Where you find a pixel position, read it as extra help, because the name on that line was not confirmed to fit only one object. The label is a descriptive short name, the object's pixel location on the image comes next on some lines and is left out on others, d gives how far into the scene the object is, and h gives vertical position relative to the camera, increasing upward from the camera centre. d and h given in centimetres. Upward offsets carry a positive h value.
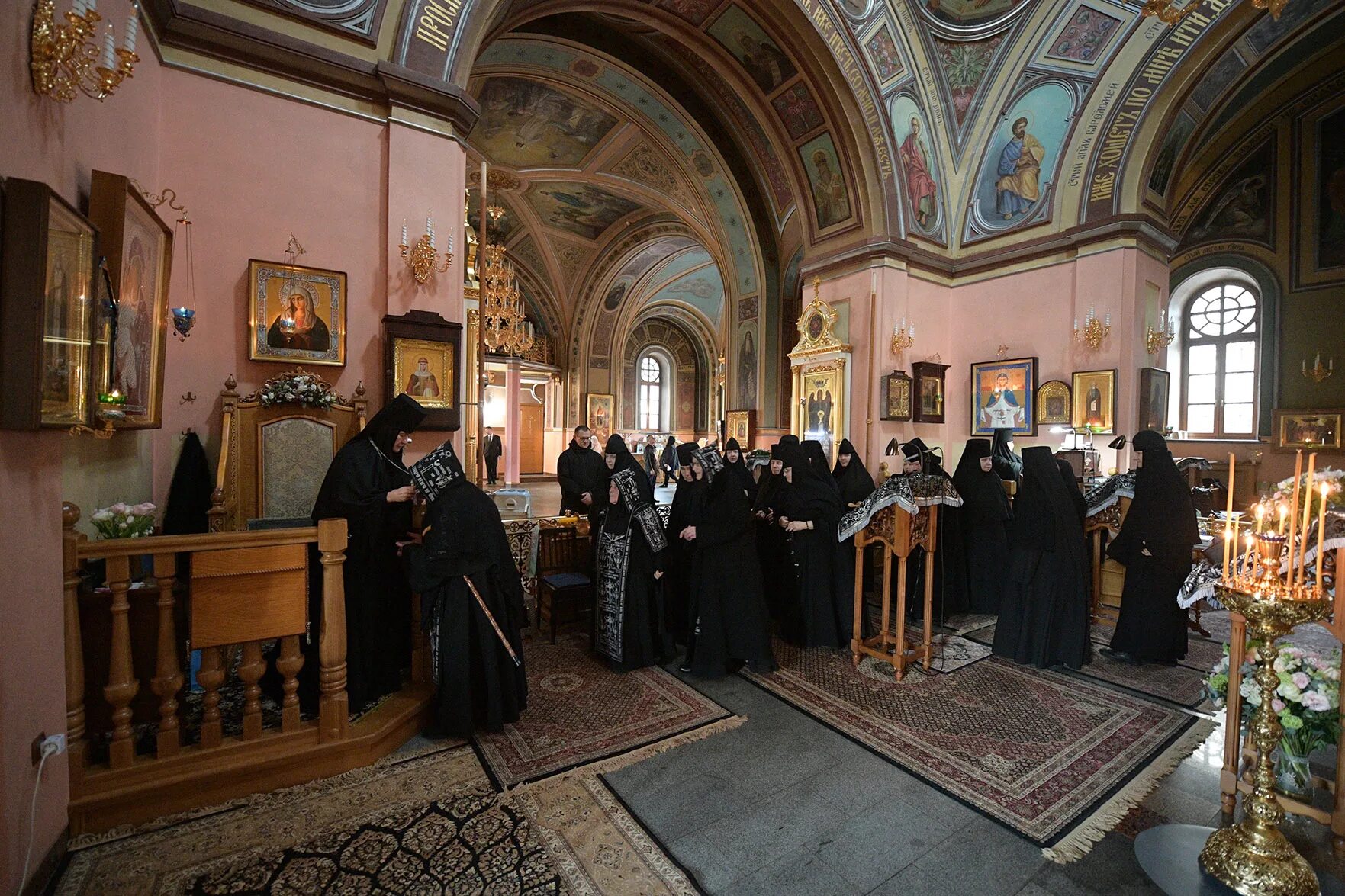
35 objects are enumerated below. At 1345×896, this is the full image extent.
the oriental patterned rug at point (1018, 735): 325 -198
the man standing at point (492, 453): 1791 -45
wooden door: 2334 -11
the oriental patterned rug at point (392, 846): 263 -197
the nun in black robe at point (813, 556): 549 -111
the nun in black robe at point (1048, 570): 505 -110
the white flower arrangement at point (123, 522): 351 -51
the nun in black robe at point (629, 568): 500 -109
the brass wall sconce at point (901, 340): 1087 +186
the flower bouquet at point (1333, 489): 304 -26
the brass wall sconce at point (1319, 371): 1283 +159
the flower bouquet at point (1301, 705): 294 -131
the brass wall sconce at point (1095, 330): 995 +188
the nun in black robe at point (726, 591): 490 -126
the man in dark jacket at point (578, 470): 812 -44
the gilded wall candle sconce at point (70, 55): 248 +166
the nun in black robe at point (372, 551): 388 -77
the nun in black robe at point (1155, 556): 511 -101
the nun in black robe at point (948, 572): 686 -154
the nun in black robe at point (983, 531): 703 -108
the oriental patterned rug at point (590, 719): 369 -197
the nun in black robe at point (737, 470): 503 -26
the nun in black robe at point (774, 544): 579 -114
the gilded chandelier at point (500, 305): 1071 +255
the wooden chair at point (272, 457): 513 -18
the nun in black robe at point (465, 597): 374 -102
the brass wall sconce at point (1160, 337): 1006 +181
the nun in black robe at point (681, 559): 534 -116
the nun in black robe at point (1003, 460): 697 -22
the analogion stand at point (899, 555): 478 -95
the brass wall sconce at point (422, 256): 589 +181
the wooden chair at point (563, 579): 578 -143
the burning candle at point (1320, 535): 237 -37
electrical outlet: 253 -133
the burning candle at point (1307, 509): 240 -27
